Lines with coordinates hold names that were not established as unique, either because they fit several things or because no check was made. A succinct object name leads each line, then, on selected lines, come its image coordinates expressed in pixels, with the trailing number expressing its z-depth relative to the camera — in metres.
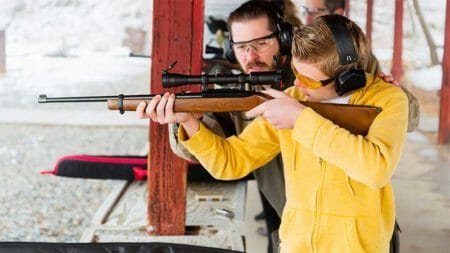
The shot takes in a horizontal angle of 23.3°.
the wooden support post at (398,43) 8.18
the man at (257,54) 3.71
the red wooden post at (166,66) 3.92
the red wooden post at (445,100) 6.46
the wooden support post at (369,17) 8.70
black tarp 3.73
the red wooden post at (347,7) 8.38
